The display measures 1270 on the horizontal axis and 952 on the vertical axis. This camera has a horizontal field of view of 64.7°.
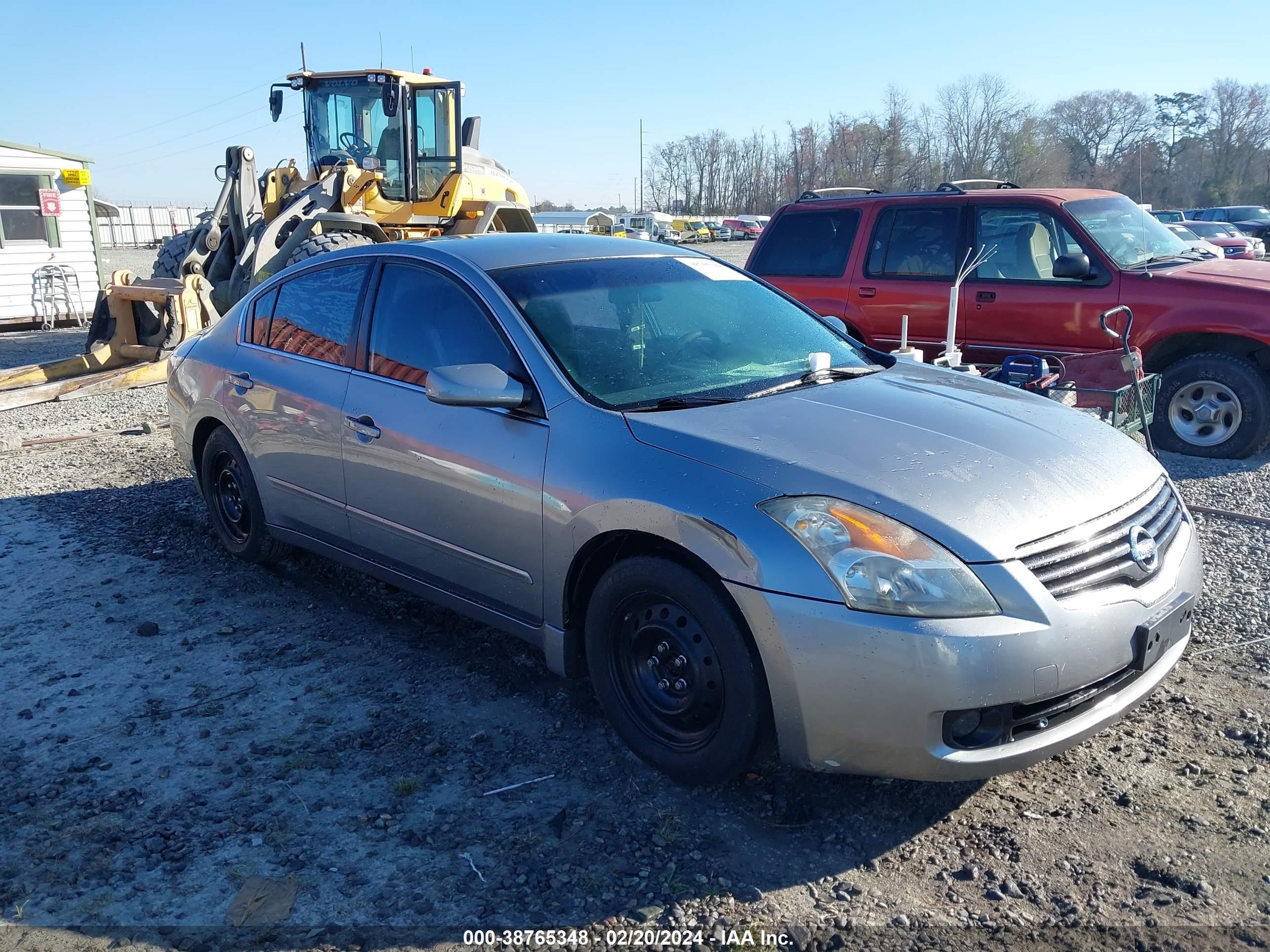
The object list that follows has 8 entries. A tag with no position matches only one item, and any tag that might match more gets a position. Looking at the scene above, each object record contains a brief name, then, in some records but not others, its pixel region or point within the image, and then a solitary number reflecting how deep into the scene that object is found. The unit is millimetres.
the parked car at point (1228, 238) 21031
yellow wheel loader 12336
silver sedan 2762
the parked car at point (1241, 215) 34500
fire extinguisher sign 17594
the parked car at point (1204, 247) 8461
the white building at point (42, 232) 17328
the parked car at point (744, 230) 69062
